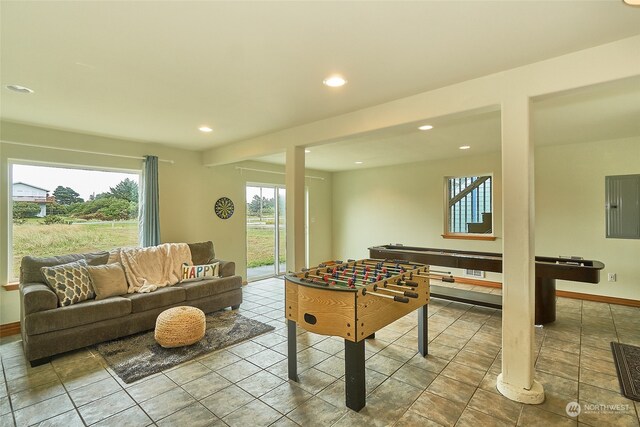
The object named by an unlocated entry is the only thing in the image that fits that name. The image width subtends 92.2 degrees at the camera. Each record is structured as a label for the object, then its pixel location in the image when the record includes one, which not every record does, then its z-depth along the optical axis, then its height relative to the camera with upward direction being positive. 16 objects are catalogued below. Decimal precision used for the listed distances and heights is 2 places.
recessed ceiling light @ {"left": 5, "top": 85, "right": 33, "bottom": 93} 2.51 +1.07
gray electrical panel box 4.28 +0.11
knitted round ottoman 3.00 -1.11
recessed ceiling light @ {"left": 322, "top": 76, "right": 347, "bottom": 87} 2.42 +1.08
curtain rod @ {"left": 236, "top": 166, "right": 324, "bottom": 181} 5.75 +0.90
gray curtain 4.45 +0.15
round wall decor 5.49 +0.16
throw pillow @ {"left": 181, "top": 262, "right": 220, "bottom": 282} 4.16 -0.76
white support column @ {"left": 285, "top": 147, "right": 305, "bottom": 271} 3.76 +0.13
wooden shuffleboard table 3.28 -0.62
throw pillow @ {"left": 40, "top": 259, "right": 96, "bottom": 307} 3.08 -0.67
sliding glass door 6.11 -0.31
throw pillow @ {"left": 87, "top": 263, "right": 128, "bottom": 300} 3.36 -0.71
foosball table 2.10 -0.67
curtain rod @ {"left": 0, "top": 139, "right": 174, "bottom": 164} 3.53 +0.86
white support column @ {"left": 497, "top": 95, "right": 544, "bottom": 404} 2.18 -0.29
